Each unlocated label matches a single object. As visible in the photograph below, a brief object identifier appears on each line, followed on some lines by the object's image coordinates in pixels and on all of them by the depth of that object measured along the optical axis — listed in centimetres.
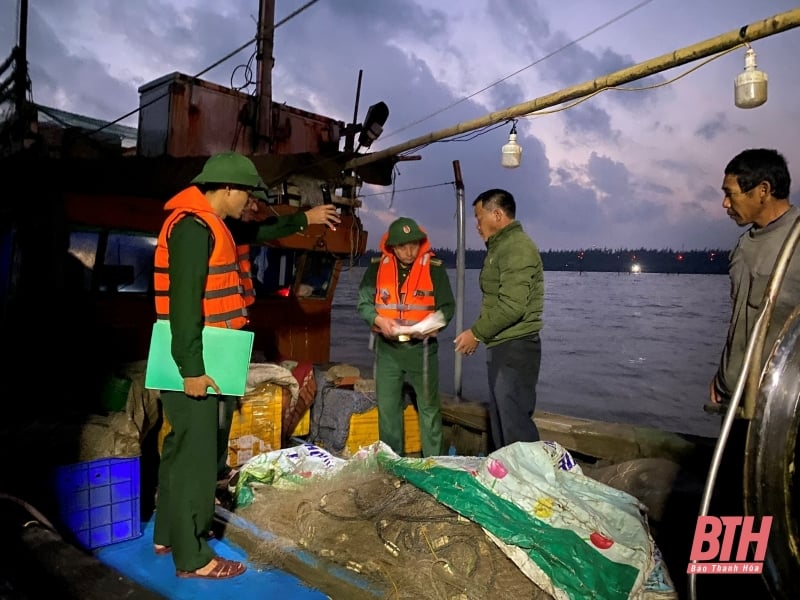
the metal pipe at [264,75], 1004
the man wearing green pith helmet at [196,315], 264
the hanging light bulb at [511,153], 659
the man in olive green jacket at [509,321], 391
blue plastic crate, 313
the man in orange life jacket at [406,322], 454
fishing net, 268
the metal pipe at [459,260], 622
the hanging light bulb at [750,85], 439
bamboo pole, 423
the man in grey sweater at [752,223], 251
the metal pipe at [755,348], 158
